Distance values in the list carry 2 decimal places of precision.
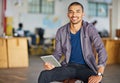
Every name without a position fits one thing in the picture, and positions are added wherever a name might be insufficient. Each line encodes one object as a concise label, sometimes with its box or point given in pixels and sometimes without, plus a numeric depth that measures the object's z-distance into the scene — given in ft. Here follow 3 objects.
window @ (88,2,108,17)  42.14
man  7.19
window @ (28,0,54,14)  37.47
